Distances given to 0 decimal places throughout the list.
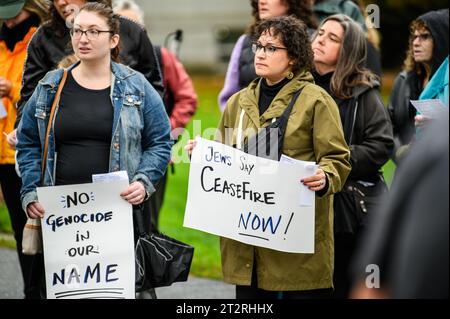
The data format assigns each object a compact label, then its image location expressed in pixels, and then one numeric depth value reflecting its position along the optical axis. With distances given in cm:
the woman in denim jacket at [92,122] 1031
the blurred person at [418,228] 401
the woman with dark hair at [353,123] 1183
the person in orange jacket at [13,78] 1267
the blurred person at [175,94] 1528
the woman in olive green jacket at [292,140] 1045
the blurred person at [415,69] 1309
